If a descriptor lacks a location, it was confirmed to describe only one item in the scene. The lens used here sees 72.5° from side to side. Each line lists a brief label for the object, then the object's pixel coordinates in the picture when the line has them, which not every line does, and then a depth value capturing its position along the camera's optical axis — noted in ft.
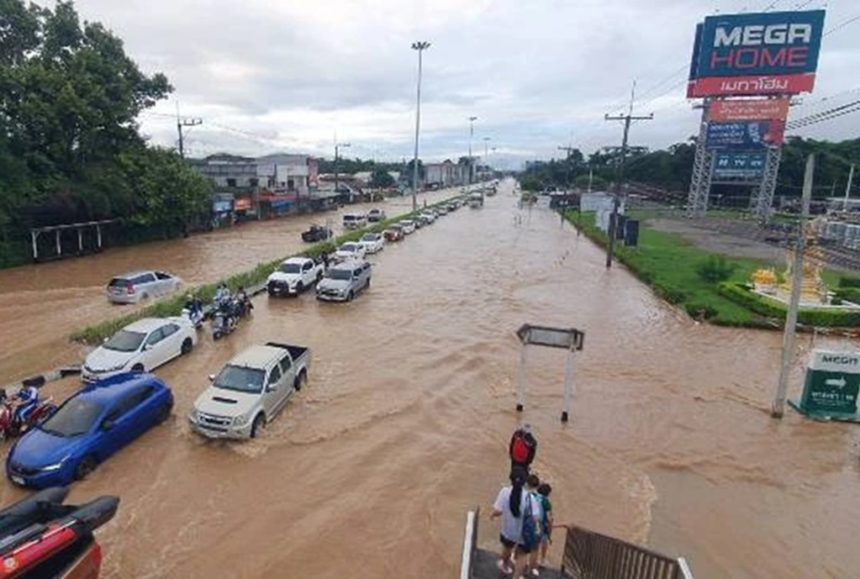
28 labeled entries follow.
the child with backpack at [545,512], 24.05
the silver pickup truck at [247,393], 38.42
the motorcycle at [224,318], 63.62
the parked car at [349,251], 112.68
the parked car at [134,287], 77.30
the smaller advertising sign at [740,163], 179.32
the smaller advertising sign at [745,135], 166.11
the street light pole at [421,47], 214.69
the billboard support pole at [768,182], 173.36
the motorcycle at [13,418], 38.09
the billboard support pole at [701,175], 177.68
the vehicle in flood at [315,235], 146.20
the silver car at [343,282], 81.46
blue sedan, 32.53
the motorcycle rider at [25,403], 38.59
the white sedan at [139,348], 48.01
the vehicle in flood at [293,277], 82.33
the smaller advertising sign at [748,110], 161.99
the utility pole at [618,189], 112.11
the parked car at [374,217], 197.36
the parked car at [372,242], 131.14
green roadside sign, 47.19
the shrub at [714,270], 101.09
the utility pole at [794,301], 41.79
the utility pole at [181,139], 159.14
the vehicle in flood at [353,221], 185.98
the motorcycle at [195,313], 64.07
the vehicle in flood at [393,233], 155.32
